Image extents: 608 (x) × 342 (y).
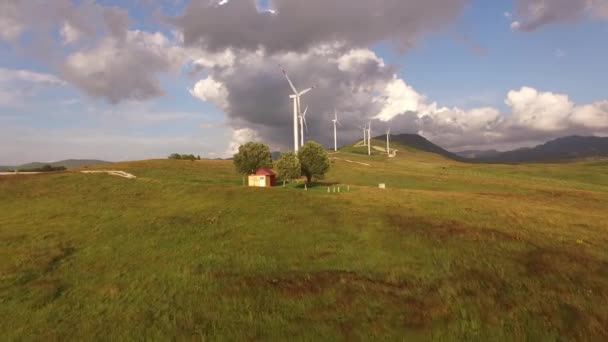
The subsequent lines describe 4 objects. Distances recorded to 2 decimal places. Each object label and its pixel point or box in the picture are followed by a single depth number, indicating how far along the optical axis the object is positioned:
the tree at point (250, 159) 87.31
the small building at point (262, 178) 79.31
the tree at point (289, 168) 79.12
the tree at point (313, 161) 83.25
